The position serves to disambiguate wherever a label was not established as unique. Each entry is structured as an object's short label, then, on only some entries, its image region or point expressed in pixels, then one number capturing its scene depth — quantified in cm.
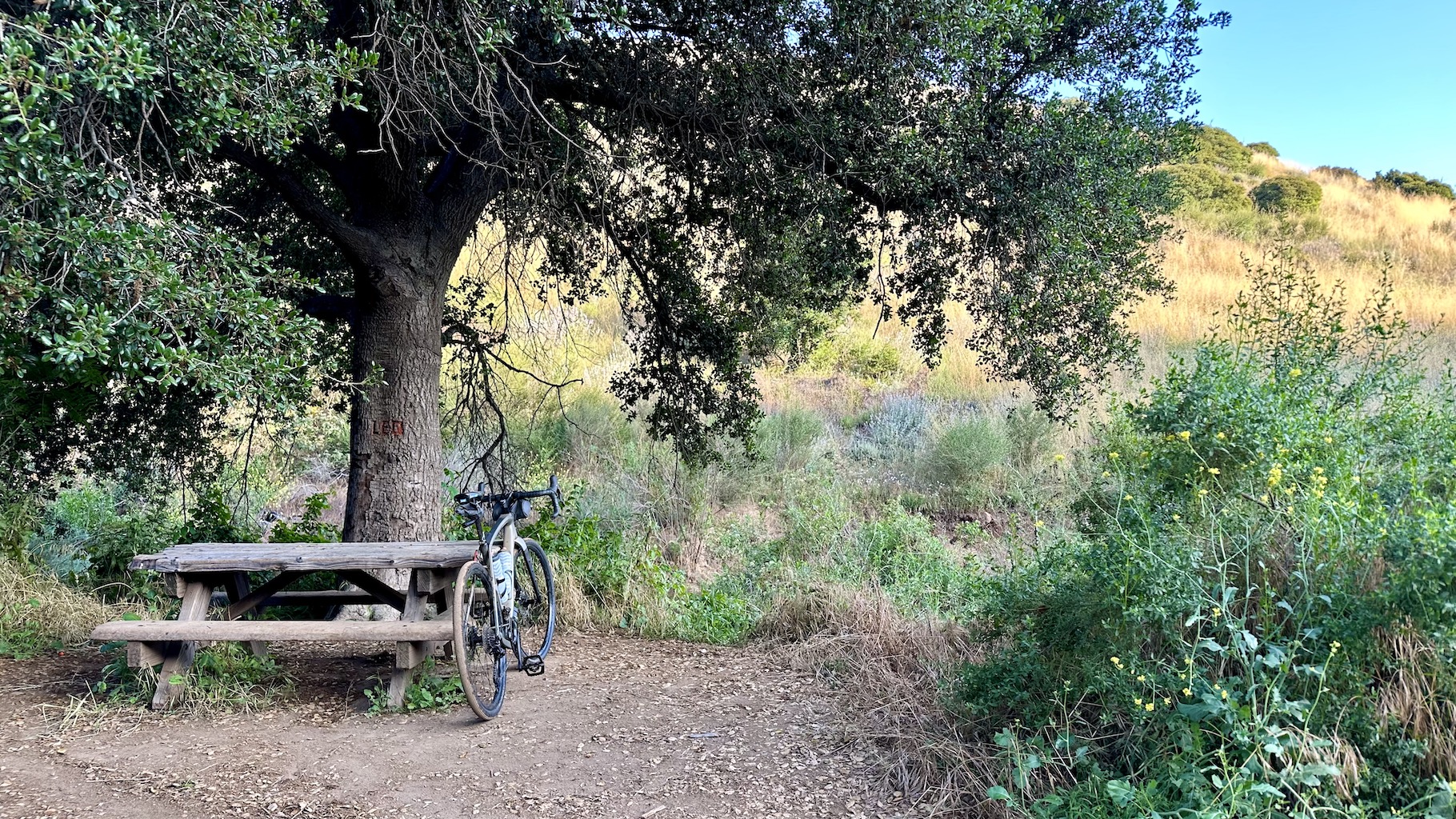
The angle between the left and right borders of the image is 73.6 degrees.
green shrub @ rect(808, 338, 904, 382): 1761
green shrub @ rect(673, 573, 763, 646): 655
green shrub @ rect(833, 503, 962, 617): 677
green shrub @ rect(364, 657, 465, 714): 493
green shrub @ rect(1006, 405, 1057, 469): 1203
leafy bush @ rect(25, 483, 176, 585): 724
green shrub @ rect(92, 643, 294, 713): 495
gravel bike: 483
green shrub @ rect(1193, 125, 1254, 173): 3307
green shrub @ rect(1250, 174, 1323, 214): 2880
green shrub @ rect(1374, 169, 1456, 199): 3070
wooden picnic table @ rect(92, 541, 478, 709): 477
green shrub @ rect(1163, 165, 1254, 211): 2802
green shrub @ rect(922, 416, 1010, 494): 1162
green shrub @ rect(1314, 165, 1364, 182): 3403
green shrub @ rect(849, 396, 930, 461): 1298
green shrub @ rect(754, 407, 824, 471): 1252
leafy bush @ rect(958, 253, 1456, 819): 288
